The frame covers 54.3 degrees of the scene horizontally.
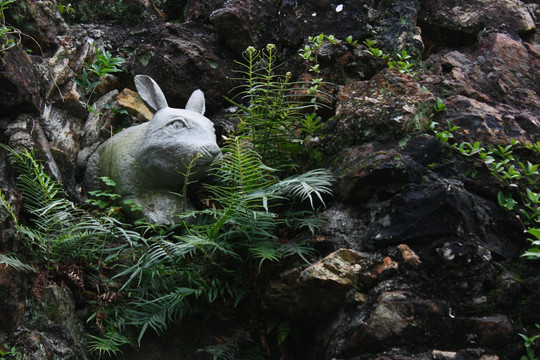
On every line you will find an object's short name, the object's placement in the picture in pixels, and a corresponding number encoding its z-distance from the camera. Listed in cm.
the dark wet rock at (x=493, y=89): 356
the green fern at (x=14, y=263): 288
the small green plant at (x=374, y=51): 429
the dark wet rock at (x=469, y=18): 467
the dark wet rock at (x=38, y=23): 459
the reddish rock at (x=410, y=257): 278
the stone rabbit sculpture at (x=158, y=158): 381
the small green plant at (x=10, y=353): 270
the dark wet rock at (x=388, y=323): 259
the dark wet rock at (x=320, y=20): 470
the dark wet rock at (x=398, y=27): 449
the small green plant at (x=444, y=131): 336
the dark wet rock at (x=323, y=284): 288
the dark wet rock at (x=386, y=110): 343
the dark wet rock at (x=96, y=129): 443
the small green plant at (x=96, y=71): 464
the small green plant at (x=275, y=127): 365
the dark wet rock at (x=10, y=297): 285
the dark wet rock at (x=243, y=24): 503
